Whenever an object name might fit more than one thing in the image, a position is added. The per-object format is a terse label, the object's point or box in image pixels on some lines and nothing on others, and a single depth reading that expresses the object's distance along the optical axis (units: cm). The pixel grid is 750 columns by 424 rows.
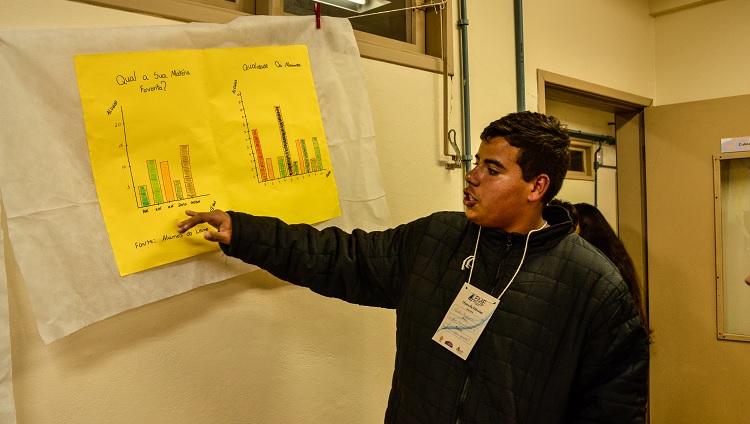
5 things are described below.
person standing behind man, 195
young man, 111
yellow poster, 109
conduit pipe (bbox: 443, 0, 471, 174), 179
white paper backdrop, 100
